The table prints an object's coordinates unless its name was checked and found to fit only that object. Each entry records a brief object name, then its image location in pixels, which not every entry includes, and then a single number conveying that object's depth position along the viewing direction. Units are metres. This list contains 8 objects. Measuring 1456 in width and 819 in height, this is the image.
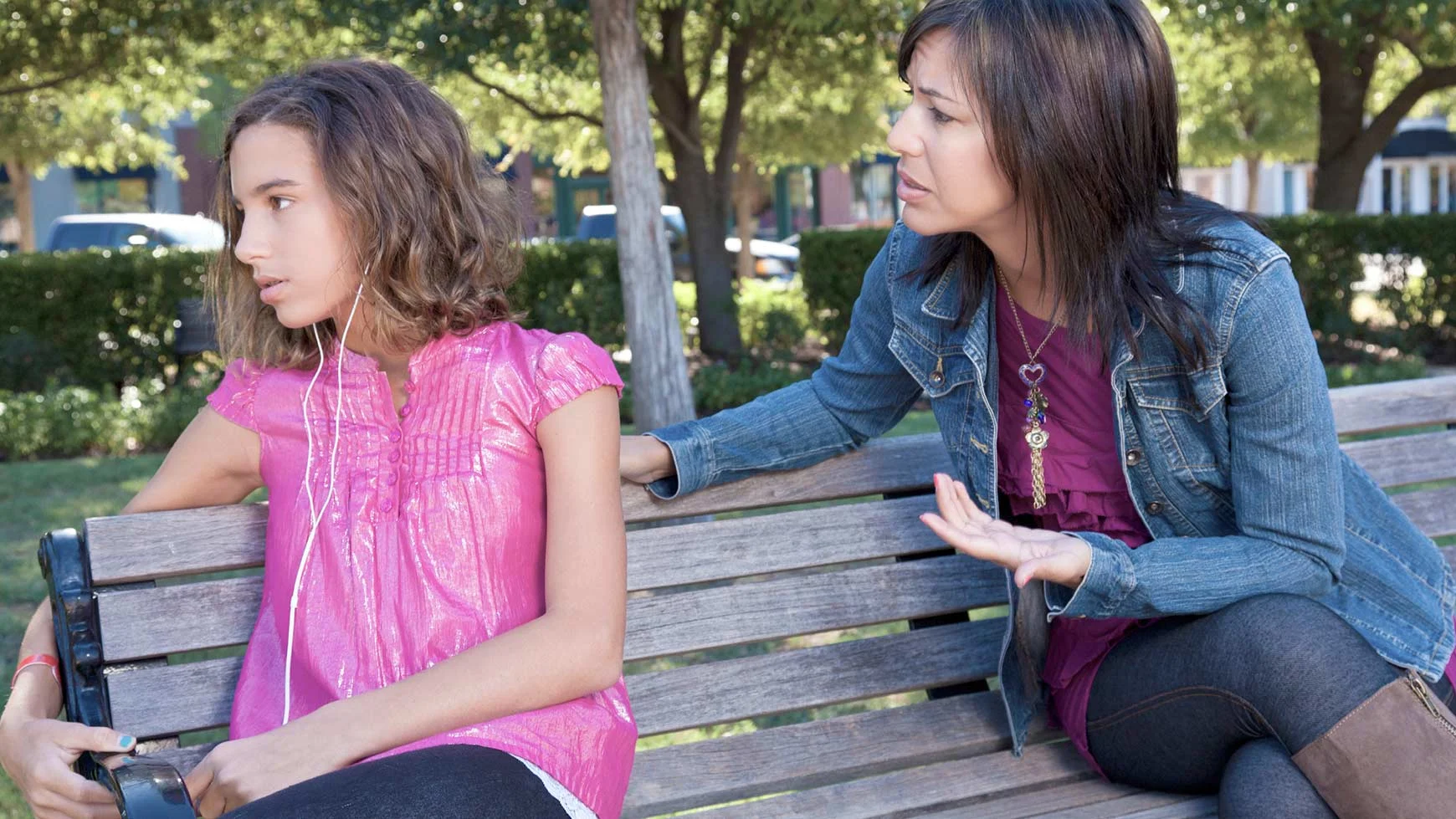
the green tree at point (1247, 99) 14.89
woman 2.07
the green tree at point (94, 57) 9.88
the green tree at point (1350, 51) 9.46
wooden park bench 2.27
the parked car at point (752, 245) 20.88
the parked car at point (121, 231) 18.20
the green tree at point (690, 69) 8.75
